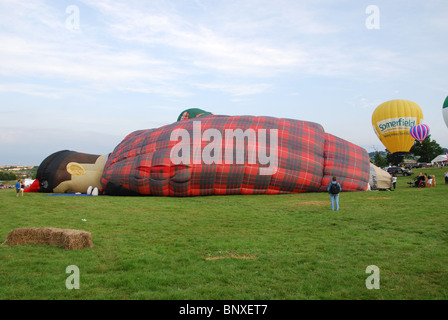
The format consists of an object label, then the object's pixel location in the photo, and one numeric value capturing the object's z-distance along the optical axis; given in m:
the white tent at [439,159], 63.36
